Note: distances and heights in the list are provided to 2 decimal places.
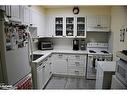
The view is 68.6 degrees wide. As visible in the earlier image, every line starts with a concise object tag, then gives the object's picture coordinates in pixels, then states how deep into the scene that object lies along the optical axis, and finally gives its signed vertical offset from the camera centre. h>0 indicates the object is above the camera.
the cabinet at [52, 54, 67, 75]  2.98 -0.70
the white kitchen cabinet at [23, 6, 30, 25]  1.74 +0.52
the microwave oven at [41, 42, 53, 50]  3.14 -0.16
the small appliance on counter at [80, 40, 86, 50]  3.24 -0.13
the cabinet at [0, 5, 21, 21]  1.16 +0.40
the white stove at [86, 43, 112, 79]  2.82 -0.51
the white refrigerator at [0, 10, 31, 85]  1.11 -0.17
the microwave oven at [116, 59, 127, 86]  0.88 -0.31
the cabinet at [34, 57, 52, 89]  2.03 -0.79
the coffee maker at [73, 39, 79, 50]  3.24 -0.13
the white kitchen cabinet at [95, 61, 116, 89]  1.53 -0.56
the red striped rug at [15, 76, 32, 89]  1.38 -0.67
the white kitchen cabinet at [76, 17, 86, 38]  3.10 +0.51
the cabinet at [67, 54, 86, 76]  2.93 -0.75
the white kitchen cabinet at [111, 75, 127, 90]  0.88 -0.44
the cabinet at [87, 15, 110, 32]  3.01 +0.59
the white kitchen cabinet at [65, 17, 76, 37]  3.12 +0.48
